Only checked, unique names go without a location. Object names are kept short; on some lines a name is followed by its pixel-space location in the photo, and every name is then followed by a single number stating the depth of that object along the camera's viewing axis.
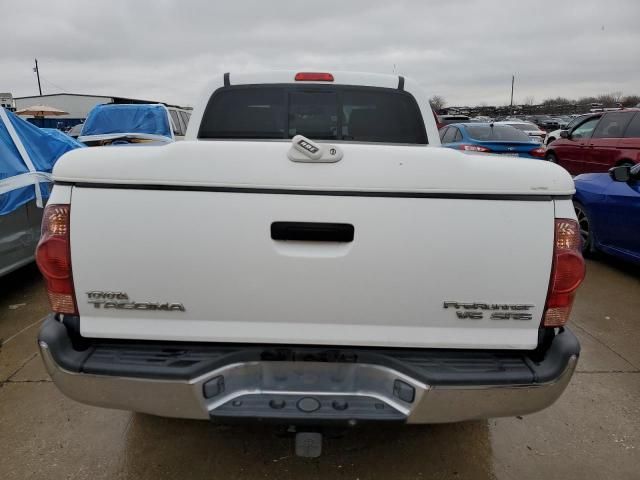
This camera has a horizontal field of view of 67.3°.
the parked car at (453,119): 20.38
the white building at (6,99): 31.37
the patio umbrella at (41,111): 24.98
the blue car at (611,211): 4.93
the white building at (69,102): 46.09
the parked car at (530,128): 15.29
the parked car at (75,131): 17.24
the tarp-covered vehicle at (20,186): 4.43
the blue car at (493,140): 9.98
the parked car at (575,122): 10.13
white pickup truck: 1.83
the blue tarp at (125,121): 10.37
